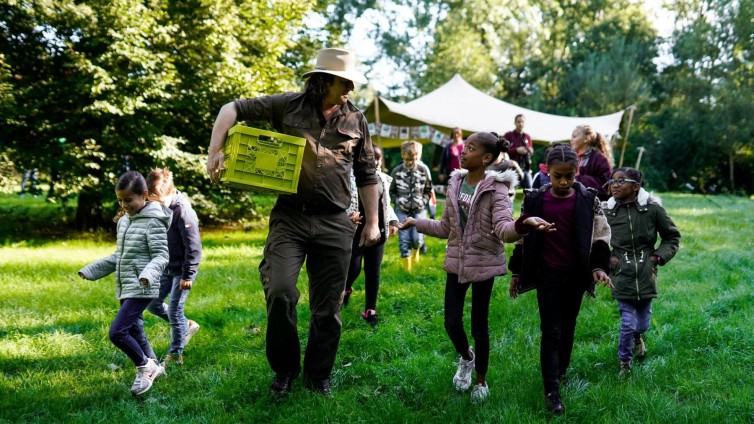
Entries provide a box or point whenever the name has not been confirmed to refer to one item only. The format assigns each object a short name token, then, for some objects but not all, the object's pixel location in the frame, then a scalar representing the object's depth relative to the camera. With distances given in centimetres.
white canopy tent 1597
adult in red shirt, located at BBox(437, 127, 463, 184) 1126
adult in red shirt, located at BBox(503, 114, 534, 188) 1135
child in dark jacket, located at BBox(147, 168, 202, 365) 484
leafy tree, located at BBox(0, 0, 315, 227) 1072
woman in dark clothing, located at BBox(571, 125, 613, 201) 602
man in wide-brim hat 403
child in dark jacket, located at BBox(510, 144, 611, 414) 388
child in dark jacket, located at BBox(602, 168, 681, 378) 466
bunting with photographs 1656
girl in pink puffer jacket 408
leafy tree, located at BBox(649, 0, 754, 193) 3048
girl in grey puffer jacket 426
